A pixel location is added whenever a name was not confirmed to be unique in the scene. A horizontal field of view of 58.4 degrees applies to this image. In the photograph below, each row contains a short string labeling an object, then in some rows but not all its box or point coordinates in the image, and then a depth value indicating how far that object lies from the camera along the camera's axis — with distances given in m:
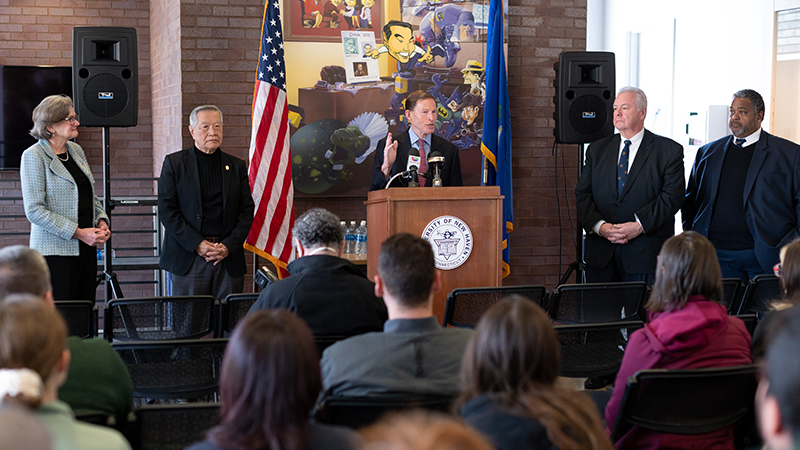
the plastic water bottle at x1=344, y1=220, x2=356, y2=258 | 5.25
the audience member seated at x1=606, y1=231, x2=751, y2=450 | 2.26
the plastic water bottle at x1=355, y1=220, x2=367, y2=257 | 5.16
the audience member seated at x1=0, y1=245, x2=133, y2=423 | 1.84
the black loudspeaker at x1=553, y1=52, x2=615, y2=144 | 5.21
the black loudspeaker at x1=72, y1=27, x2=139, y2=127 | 4.70
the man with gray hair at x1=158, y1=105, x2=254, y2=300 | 4.31
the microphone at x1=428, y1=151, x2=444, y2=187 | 4.05
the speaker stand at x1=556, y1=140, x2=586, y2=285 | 5.07
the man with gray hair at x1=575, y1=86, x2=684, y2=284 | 4.56
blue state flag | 5.26
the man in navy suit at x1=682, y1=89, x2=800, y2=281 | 4.54
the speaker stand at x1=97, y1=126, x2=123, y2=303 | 4.55
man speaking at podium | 4.49
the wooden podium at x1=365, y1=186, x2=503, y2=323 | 3.77
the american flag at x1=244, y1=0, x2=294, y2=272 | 4.96
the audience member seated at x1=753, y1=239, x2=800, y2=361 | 2.46
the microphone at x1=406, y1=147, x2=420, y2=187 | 4.10
